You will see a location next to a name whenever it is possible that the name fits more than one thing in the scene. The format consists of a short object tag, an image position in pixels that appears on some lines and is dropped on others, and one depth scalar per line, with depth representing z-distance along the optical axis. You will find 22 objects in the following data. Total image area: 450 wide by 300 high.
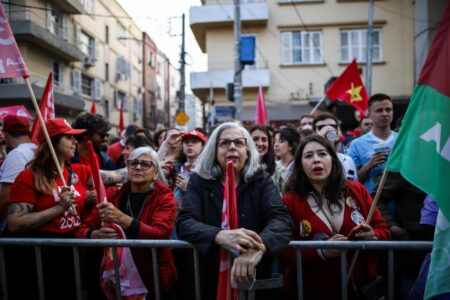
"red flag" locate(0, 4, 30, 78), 3.21
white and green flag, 2.14
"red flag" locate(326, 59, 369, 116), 7.88
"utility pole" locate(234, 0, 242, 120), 11.08
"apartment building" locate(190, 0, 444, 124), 19.20
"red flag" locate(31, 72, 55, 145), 4.75
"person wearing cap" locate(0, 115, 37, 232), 3.31
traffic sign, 16.56
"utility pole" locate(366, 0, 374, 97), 14.80
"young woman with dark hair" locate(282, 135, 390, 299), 2.71
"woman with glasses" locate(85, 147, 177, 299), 2.78
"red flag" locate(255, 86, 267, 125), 8.62
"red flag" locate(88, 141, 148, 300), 2.78
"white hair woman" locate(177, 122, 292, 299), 2.13
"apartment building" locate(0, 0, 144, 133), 19.53
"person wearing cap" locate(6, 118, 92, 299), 2.92
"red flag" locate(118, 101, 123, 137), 12.82
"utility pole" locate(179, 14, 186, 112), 20.78
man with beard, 4.38
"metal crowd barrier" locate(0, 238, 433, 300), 2.36
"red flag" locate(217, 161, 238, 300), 2.19
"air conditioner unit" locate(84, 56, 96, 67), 26.39
